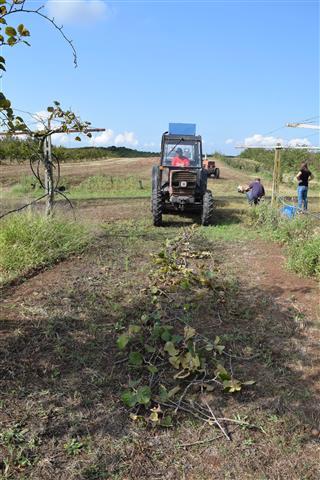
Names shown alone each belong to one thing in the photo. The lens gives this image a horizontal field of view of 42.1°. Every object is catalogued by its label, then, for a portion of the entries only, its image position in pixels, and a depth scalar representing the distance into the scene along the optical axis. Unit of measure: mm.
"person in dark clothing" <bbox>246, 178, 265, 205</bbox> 10914
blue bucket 7666
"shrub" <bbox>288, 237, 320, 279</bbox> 5293
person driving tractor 9078
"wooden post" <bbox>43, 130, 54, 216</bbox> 6566
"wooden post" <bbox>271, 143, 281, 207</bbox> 9406
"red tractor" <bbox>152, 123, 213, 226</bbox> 8656
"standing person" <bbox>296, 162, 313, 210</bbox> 10273
